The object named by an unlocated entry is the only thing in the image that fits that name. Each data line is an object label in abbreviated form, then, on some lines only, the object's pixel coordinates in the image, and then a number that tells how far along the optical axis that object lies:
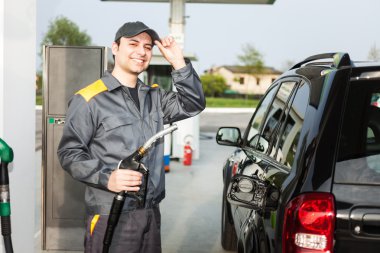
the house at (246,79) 75.06
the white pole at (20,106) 3.28
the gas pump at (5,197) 2.60
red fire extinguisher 13.10
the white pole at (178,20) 14.38
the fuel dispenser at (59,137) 5.70
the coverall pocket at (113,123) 2.85
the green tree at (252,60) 77.44
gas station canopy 15.50
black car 2.38
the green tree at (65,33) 67.12
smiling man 2.83
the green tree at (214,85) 77.44
